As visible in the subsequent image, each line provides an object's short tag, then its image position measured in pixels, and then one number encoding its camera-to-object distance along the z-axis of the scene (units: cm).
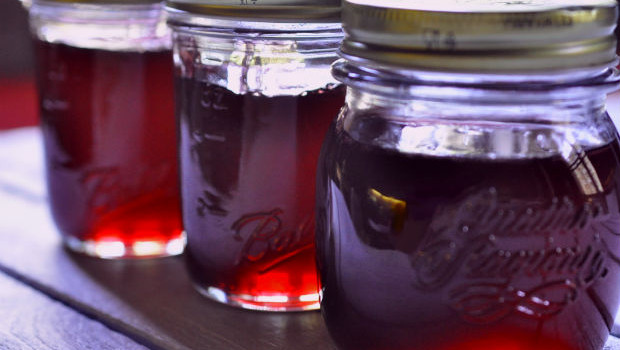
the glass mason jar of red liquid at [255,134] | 42
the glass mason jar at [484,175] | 35
